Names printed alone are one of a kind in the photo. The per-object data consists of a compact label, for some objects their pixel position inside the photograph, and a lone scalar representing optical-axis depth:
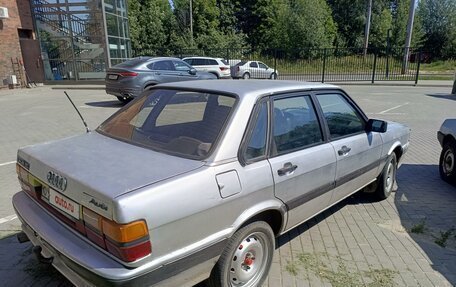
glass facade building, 17.70
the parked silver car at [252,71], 22.56
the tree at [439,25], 44.56
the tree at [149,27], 34.06
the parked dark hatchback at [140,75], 11.02
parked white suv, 20.41
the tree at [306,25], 37.19
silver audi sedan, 1.80
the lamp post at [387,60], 21.97
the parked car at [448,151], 4.82
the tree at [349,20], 48.34
